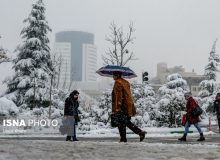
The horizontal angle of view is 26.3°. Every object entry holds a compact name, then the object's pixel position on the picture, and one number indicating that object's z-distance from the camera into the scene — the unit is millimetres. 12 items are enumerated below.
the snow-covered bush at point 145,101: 24531
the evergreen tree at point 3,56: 27219
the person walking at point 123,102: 9430
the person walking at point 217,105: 17609
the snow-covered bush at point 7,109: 23953
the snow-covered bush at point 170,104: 25016
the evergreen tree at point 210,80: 44812
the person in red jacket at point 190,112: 13987
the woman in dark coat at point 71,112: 13195
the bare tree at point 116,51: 27016
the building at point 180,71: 149675
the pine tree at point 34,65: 32156
